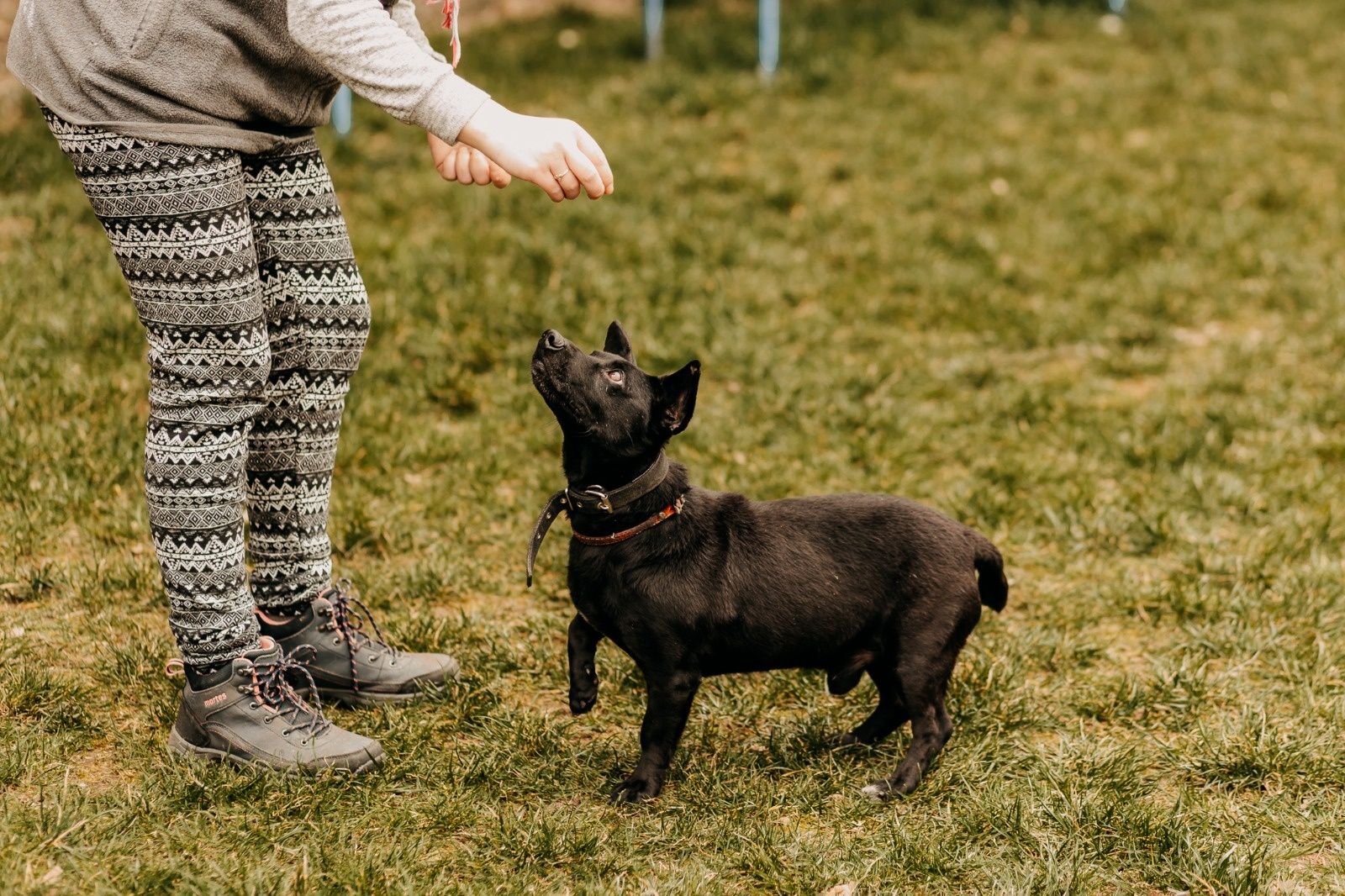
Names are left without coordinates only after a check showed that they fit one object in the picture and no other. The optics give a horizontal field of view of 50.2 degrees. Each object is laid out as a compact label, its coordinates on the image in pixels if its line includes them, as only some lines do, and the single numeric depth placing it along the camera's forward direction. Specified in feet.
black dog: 10.80
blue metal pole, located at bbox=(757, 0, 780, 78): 29.48
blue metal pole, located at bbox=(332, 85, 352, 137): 25.66
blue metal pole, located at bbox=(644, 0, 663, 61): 30.25
